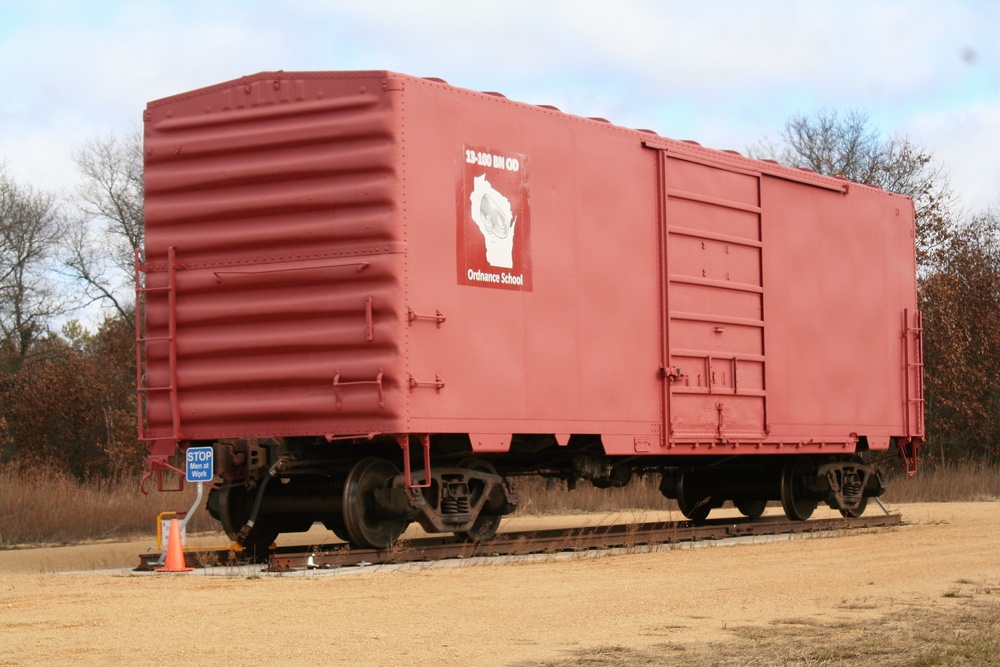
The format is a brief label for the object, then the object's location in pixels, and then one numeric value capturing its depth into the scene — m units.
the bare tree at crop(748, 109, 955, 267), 39.16
